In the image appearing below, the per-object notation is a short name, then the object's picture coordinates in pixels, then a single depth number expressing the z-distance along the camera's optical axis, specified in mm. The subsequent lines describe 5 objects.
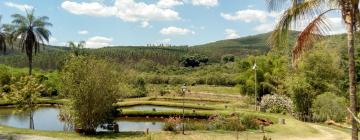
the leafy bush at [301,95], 38750
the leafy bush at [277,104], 43912
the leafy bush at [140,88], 66812
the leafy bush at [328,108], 34688
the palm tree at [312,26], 12797
